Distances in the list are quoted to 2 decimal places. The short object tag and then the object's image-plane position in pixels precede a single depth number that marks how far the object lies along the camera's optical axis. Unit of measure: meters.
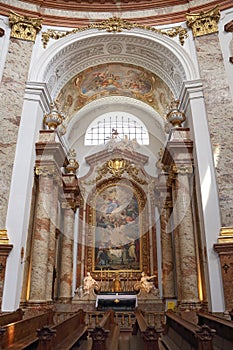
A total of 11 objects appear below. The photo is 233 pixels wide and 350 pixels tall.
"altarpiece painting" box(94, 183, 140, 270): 12.70
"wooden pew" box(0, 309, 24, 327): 5.36
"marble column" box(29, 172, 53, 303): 8.16
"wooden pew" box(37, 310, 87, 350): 3.49
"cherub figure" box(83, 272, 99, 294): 11.65
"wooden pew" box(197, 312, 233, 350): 3.77
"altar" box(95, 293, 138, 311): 10.27
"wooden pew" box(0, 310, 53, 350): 4.07
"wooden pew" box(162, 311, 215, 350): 3.14
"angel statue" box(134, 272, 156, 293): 11.60
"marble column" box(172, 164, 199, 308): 8.20
